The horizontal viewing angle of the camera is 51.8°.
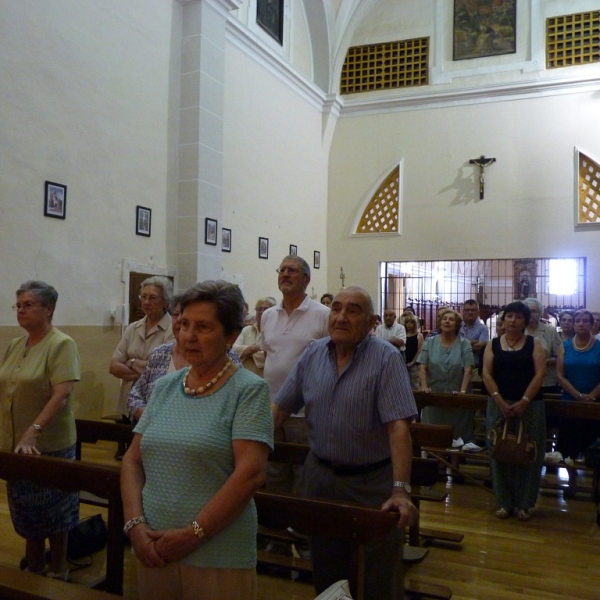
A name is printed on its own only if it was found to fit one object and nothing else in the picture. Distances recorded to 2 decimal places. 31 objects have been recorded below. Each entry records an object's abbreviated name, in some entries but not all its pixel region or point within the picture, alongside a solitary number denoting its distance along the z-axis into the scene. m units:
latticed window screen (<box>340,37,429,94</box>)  11.03
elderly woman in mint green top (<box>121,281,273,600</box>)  1.53
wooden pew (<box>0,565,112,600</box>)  1.74
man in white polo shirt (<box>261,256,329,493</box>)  3.10
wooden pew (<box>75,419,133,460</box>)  3.30
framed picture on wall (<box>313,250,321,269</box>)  11.08
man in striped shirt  2.05
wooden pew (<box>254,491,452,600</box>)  1.84
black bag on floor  3.29
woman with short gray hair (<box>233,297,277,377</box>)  3.87
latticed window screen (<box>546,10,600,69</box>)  9.93
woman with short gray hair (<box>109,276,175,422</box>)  3.38
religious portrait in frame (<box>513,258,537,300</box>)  10.52
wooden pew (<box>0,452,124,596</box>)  2.22
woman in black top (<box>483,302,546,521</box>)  4.04
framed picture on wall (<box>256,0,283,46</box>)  9.36
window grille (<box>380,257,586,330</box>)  10.53
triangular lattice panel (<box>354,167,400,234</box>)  11.01
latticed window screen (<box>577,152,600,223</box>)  9.78
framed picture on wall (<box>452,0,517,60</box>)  10.51
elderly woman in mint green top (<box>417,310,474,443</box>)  5.08
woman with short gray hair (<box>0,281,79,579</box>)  2.81
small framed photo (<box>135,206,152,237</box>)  6.95
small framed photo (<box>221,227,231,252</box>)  8.45
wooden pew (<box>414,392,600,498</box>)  4.24
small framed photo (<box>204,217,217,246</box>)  7.70
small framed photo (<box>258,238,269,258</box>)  9.43
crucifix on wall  10.33
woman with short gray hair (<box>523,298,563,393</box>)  5.42
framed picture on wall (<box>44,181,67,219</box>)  5.81
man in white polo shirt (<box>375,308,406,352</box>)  7.48
